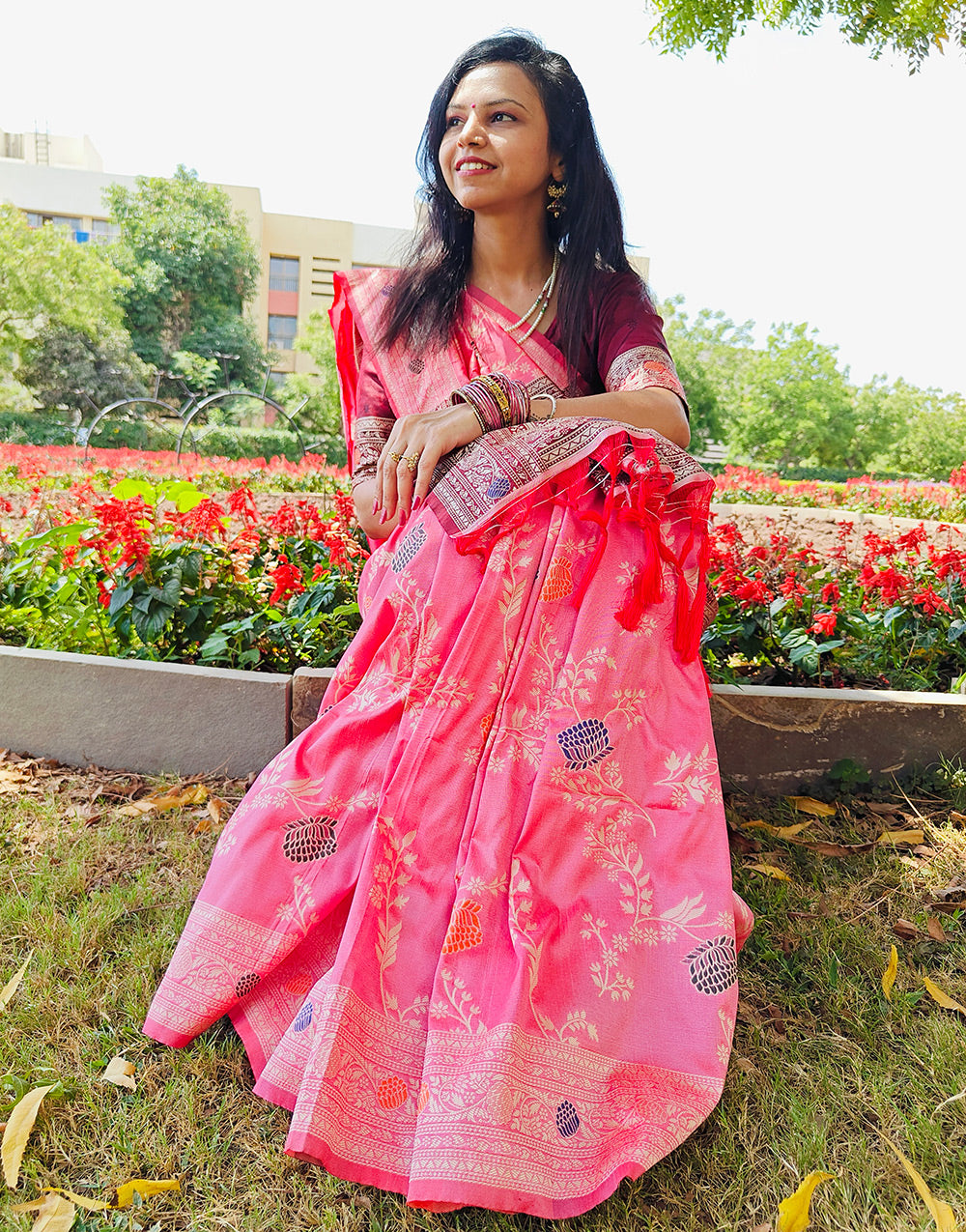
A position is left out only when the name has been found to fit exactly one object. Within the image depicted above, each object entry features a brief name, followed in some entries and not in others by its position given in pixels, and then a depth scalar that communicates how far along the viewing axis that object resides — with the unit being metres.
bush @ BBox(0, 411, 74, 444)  20.06
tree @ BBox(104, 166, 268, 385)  28.02
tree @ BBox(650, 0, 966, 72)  4.29
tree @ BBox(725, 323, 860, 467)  28.45
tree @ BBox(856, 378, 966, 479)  25.81
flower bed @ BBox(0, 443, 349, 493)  6.33
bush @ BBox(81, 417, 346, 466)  17.66
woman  1.32
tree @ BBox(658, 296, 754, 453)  26.38
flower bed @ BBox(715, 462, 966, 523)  7.93
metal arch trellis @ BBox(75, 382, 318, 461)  6.85
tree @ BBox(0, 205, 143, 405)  19.80
